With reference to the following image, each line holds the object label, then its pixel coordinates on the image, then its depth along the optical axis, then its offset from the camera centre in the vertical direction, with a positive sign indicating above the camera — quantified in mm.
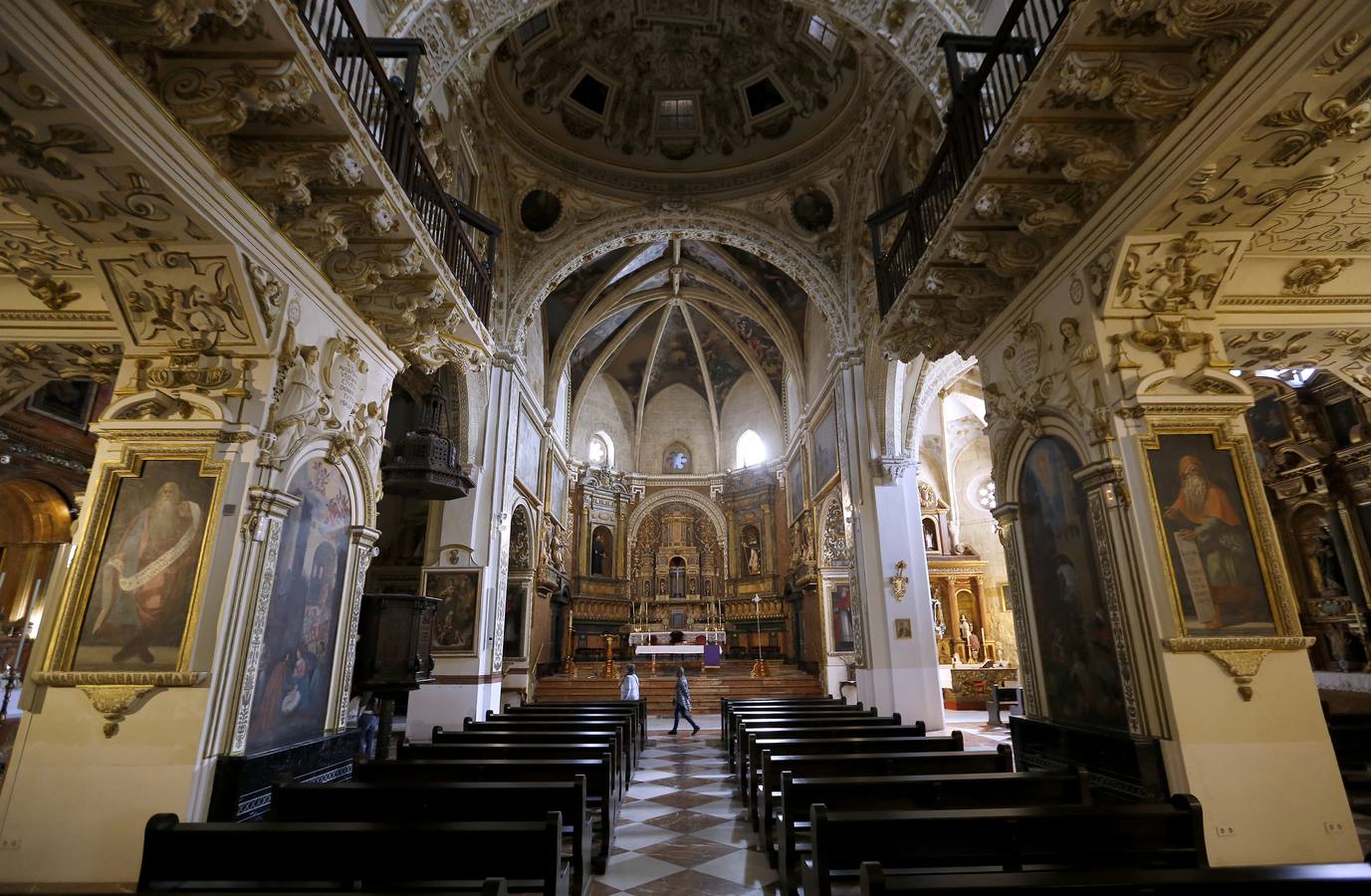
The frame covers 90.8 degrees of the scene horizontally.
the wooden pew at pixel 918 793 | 4758 -924
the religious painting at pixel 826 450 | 17422 +5416
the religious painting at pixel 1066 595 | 5977 +552
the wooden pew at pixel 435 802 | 4609 -916
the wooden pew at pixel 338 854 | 3475 -944
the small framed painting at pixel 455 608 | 13297 +1023
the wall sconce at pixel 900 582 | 13469 +1429
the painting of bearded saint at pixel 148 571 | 5105 +702
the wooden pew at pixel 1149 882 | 2533 -845
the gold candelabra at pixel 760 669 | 20734 -316
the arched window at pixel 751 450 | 27875 +8281
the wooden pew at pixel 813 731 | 7746 -836
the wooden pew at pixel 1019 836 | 3725 -961
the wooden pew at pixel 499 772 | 5789 -908
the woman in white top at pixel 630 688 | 14617 -574
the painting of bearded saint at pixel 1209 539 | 5242 +881
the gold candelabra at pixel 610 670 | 20984 -286
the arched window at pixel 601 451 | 27631 +8257
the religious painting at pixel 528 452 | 17375 +5441
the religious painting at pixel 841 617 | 18516 +1086
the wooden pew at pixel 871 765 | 5848 -895
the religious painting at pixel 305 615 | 5770 +436
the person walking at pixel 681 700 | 14086 -809
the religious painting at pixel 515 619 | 17797 +1085
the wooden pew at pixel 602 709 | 11195 -776
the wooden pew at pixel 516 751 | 6977 -894
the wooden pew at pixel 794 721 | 8914 -806
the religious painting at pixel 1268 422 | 13109 +4379
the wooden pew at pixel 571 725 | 9016 -835
